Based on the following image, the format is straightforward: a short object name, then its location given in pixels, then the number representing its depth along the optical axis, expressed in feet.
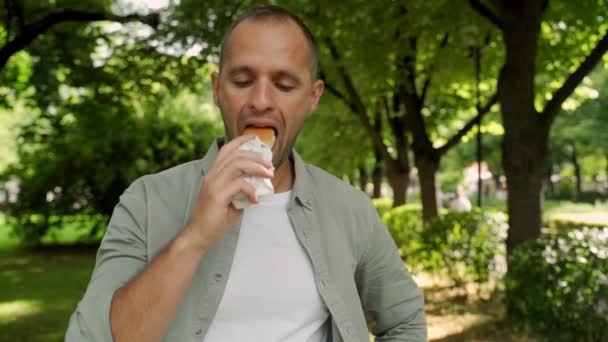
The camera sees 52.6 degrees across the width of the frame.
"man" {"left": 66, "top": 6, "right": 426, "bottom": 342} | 5.19
